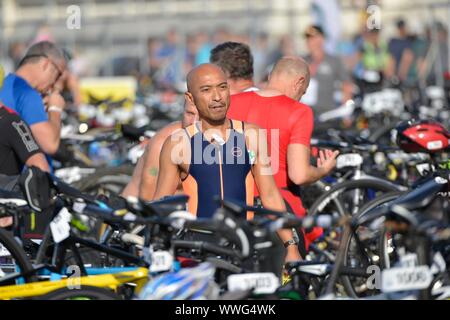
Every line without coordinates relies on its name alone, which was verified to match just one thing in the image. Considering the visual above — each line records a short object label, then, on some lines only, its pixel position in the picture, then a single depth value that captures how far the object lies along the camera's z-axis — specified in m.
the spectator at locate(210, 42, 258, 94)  19.27
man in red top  17.36
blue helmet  12.53
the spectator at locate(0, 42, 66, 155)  20.33
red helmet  18.74
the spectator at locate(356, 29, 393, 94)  40.20
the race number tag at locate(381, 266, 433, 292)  12.29
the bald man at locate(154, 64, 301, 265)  14.91
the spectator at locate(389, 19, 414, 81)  42.07
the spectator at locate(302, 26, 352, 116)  31.91
